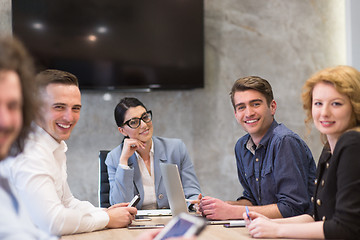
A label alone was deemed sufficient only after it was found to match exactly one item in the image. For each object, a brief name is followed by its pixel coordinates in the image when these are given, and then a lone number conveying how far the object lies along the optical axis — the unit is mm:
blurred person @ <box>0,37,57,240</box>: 1041
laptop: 2258
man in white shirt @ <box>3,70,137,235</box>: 1936
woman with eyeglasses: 2984
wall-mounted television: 4109
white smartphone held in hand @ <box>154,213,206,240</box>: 1179
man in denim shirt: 2322
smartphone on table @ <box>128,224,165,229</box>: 2181
